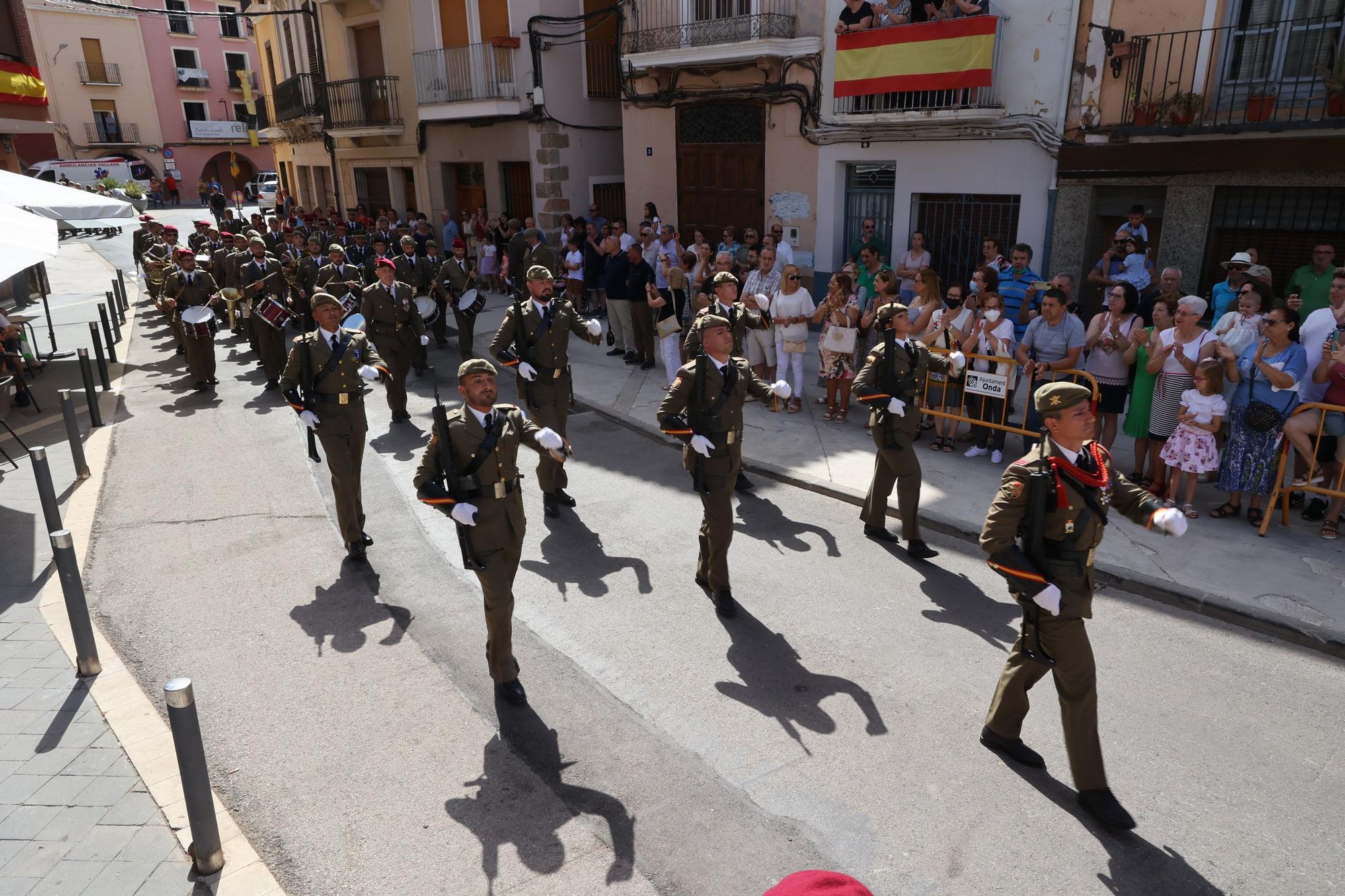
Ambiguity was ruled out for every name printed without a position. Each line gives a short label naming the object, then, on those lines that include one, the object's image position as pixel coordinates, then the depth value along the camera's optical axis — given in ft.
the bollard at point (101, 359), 42.78
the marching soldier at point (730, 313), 26.02
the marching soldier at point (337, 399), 24.08
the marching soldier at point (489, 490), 17.38
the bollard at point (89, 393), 36.70
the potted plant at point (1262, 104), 34.04
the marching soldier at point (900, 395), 23.26
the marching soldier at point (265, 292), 42.37
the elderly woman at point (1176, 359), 25.02
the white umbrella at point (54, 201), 39.73
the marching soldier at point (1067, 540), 14.14
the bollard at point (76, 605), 18.07
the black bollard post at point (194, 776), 13.03
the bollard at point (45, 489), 22.62
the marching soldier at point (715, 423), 20.86
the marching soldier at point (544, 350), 27.37
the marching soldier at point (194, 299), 41.68
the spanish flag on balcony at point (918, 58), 40.42
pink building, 162.81
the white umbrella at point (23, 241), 28.35
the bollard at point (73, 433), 29.27
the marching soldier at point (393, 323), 36.04
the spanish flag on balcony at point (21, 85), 65.10
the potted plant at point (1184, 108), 35.50
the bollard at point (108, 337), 50.11
